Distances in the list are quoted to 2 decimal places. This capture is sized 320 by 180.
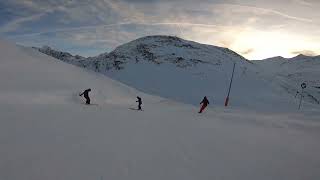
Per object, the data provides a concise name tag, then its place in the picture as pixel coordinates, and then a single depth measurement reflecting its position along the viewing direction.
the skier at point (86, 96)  11.41
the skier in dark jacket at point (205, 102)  13.47
